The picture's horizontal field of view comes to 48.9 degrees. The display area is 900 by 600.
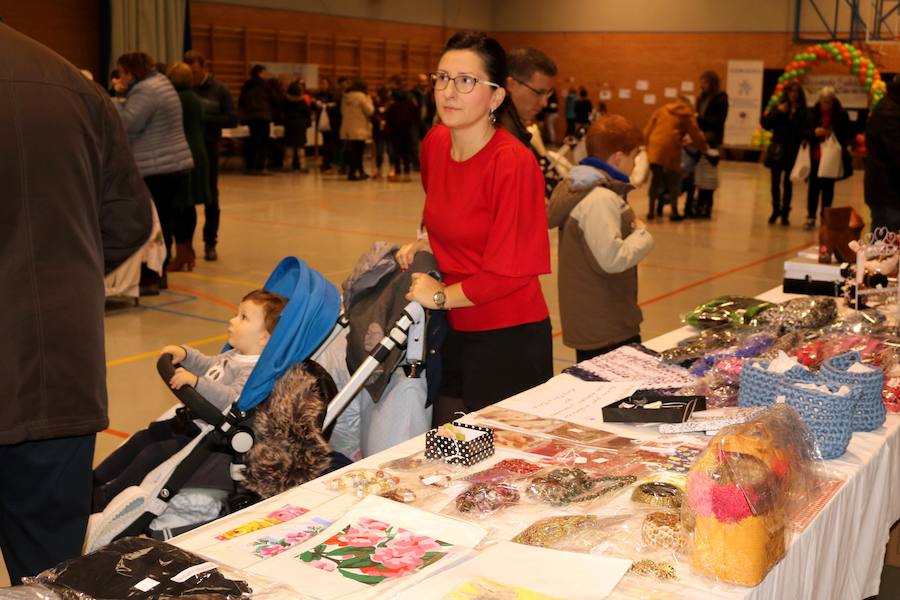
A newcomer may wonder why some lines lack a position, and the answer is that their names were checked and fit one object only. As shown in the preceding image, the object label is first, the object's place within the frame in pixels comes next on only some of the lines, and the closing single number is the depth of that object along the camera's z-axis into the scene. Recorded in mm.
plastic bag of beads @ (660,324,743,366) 3053
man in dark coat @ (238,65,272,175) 16047
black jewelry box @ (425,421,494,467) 2145
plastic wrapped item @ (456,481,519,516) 1909
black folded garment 1508
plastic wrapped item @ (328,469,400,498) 1994
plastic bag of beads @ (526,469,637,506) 1959
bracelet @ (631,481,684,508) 1927
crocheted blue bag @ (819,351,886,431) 2367
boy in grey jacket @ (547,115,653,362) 3820
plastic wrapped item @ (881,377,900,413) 2613
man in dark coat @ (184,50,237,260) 8758
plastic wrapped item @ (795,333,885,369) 2801
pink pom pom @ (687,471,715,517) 1652
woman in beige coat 16000
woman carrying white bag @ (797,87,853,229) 10891
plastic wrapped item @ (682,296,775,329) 3424
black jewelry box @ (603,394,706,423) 2438
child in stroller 2939
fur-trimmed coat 2660
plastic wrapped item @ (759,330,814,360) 2934
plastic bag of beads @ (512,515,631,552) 1769
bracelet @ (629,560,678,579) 1657
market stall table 1670
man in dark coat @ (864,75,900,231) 6156
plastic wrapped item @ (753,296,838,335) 3311
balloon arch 18834
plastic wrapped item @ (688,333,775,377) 2893
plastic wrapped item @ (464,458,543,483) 2068
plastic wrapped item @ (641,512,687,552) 1741
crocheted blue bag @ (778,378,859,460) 2213
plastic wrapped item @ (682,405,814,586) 1625
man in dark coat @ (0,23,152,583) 2104
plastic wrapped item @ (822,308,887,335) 3189
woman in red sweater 2676
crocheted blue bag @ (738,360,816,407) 2369
